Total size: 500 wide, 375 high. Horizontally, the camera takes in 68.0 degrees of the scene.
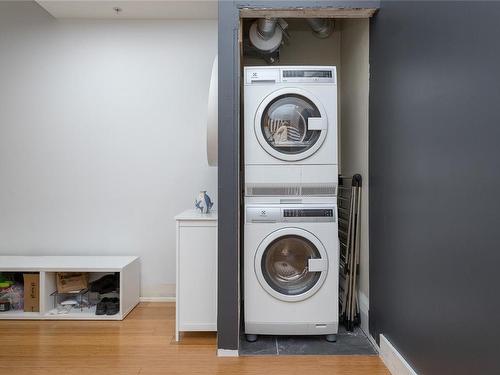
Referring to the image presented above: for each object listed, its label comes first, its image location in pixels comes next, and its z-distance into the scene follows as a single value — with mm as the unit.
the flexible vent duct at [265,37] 2971
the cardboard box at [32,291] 3008
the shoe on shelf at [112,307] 3002
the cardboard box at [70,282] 3080
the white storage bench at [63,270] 2961
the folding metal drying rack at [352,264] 2703
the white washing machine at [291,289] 2484
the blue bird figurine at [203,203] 2779
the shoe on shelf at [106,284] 3154
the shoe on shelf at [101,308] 2990
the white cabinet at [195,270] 2580
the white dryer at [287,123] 2516
